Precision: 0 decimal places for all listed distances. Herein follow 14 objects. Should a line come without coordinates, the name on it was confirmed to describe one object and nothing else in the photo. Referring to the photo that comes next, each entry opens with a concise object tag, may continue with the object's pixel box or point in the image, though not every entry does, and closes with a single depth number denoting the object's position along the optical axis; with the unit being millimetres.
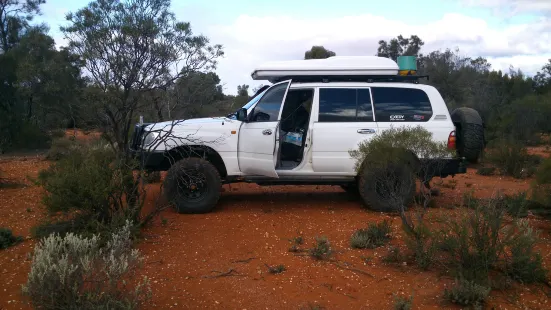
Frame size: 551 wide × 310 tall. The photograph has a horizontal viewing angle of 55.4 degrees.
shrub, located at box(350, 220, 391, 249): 6297
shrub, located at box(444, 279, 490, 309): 4801
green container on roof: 8562
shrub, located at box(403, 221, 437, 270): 5600
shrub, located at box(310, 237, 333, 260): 5922
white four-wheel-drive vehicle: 7824
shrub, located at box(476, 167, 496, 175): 13398
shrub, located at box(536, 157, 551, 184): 6875
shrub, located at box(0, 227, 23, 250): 6270
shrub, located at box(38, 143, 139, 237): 6125
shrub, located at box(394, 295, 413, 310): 4579
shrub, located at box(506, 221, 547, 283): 5195
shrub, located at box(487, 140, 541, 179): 12953
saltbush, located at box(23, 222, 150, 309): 4070
